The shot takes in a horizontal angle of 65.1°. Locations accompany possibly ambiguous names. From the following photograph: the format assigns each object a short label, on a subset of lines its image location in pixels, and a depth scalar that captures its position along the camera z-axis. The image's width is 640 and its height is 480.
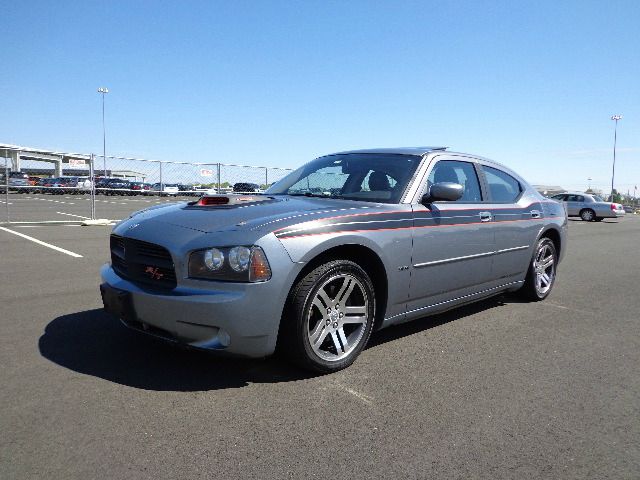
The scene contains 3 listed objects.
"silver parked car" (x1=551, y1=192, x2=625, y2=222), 25.04
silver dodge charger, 2.79
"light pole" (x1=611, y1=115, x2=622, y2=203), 54.28
